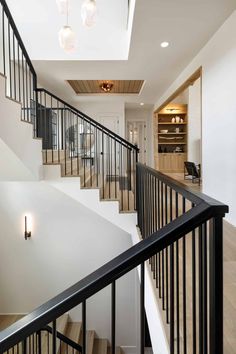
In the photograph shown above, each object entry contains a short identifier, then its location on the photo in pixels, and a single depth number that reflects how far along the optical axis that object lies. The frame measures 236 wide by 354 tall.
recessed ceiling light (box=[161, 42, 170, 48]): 4.25
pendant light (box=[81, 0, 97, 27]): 3.13
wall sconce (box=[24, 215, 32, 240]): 5.88
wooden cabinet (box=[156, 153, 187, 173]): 10.81
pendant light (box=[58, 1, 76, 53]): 3.47
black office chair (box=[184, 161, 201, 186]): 8.09
